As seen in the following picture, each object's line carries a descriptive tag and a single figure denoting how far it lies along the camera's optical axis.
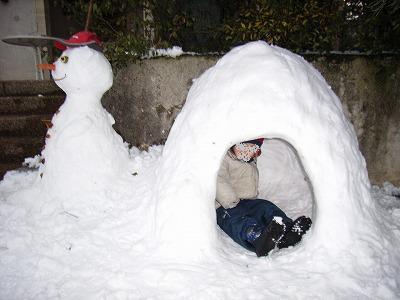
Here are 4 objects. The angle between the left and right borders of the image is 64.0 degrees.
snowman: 3.43
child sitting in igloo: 2.61
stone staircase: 4.80
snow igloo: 2.47
